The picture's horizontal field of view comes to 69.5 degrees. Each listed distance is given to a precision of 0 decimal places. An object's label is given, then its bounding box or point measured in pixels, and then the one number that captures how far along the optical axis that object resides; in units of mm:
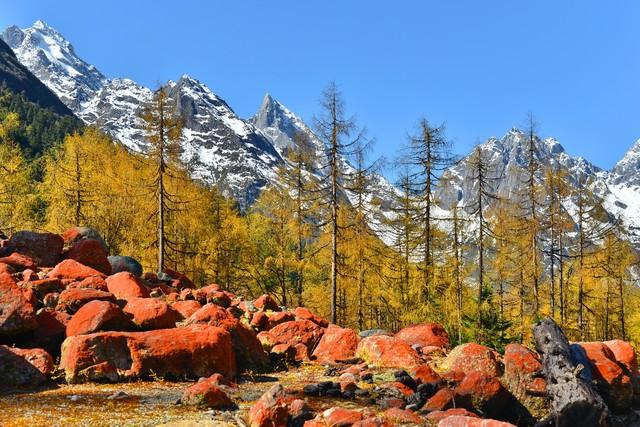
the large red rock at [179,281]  16656
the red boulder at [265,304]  14930
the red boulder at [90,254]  14000
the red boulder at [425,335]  12789
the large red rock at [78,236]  15180
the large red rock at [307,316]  13762
